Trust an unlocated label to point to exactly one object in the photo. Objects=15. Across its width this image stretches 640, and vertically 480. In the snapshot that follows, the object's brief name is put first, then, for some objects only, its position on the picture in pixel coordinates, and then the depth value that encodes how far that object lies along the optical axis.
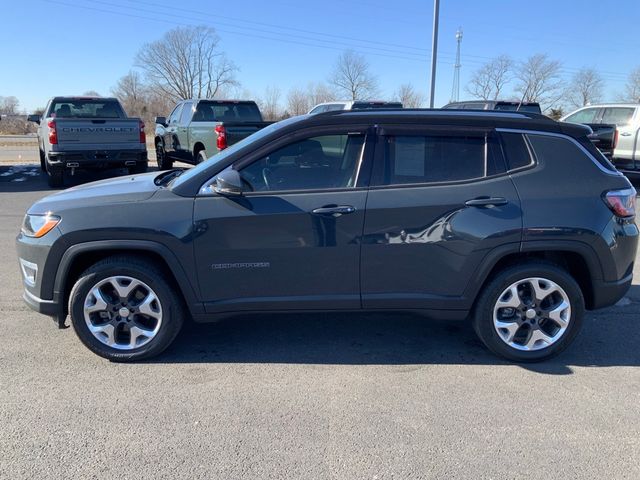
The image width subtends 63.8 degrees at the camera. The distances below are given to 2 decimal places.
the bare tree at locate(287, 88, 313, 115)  54.50
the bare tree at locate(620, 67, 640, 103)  47.16
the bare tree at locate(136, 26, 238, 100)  68.88
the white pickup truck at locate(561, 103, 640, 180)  12.66
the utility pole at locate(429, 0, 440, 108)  18.69
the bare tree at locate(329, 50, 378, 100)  53.94
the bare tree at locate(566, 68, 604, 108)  50.32
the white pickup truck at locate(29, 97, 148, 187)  11.13
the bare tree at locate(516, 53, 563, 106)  43.59
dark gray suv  3.57
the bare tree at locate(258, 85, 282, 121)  50.99
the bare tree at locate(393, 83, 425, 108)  47.46
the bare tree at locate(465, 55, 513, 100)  45.98
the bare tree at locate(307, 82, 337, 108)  54.96
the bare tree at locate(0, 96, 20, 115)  60.07
